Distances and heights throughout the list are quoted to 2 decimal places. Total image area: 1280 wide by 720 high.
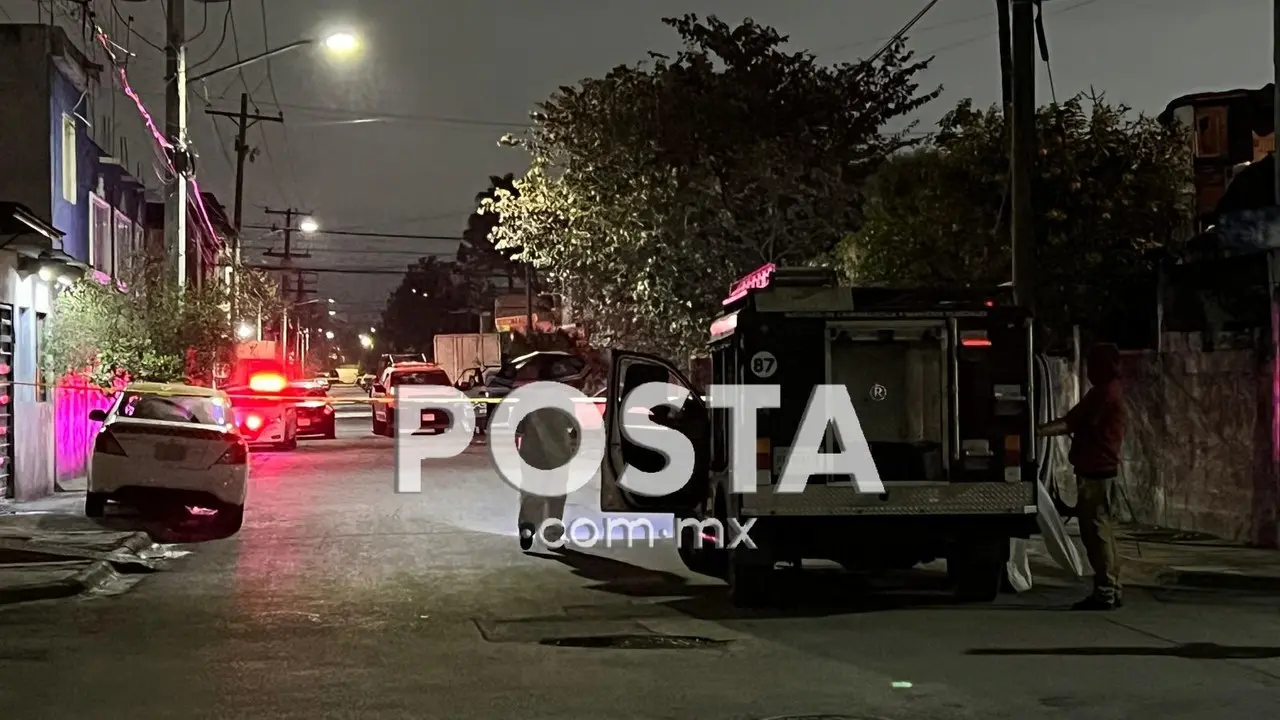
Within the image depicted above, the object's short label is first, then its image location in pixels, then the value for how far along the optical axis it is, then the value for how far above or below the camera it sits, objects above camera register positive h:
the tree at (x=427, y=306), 121.88 +5.86
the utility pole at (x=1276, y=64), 14.15 +2.88
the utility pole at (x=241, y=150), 50.22 +7.76
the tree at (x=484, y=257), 95.75 +8.13
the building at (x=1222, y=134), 29.22 +4.64
